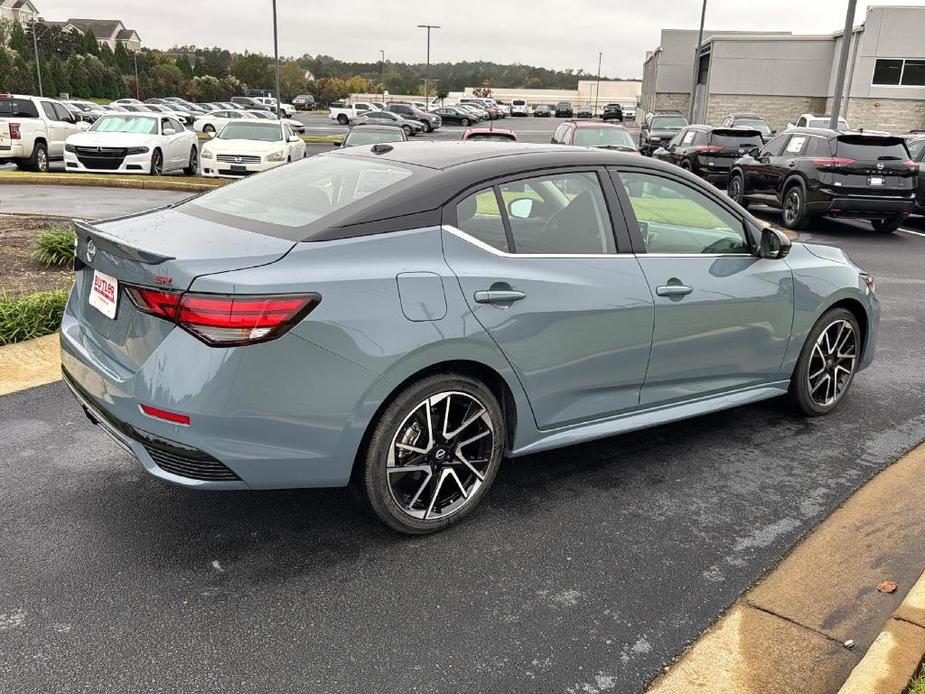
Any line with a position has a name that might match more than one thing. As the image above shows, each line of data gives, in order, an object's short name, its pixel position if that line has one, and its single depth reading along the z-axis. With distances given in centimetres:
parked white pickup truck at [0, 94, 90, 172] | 1889
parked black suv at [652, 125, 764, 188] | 1928
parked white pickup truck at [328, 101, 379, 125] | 6122
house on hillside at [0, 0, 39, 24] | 11858
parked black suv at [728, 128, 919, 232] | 1332
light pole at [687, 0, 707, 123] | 4266
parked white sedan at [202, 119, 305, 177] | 1841
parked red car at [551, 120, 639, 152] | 1653
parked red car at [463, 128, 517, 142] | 1669
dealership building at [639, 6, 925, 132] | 4506
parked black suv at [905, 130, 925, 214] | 1435
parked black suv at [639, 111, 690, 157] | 3185
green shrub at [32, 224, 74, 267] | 820
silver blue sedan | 298
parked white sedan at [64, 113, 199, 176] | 1767
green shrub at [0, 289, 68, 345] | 625
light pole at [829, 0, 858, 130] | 2067
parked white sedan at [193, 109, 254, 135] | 3528
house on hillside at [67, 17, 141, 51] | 13600
